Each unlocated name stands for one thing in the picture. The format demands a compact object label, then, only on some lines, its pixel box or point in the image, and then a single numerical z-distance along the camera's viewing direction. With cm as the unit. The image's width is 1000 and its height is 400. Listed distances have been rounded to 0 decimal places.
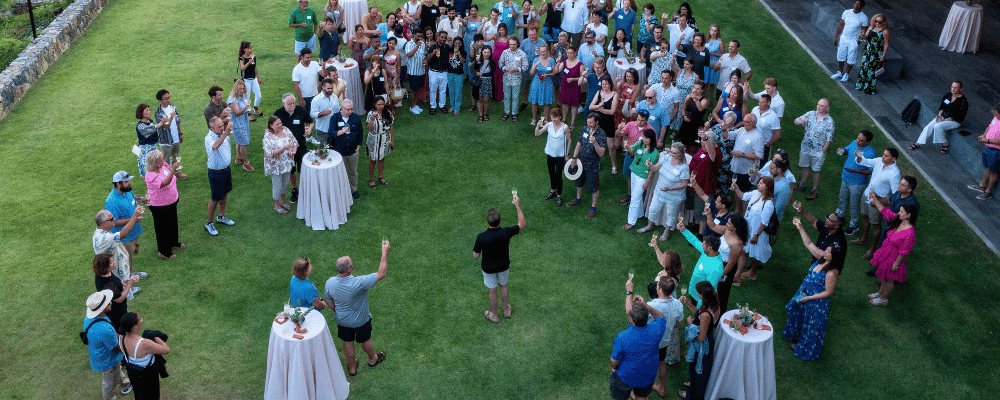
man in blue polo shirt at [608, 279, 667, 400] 627
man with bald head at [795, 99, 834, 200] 1024
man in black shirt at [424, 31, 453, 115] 1234
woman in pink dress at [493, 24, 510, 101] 1262
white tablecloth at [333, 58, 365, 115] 1225
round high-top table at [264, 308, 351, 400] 666
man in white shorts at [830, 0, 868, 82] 1392
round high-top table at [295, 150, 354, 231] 962
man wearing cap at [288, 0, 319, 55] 1332
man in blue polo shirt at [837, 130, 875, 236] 950
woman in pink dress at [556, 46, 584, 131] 1186
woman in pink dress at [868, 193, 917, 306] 805
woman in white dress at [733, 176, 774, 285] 837
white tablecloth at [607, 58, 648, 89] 1238
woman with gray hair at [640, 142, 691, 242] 917
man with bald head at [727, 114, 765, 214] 975
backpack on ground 1269
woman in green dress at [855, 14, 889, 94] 1335
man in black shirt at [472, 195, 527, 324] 758
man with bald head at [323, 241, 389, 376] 684
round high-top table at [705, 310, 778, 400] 681
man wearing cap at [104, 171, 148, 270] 801
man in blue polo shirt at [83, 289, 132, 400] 644
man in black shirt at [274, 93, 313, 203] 1005
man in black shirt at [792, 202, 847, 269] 742
